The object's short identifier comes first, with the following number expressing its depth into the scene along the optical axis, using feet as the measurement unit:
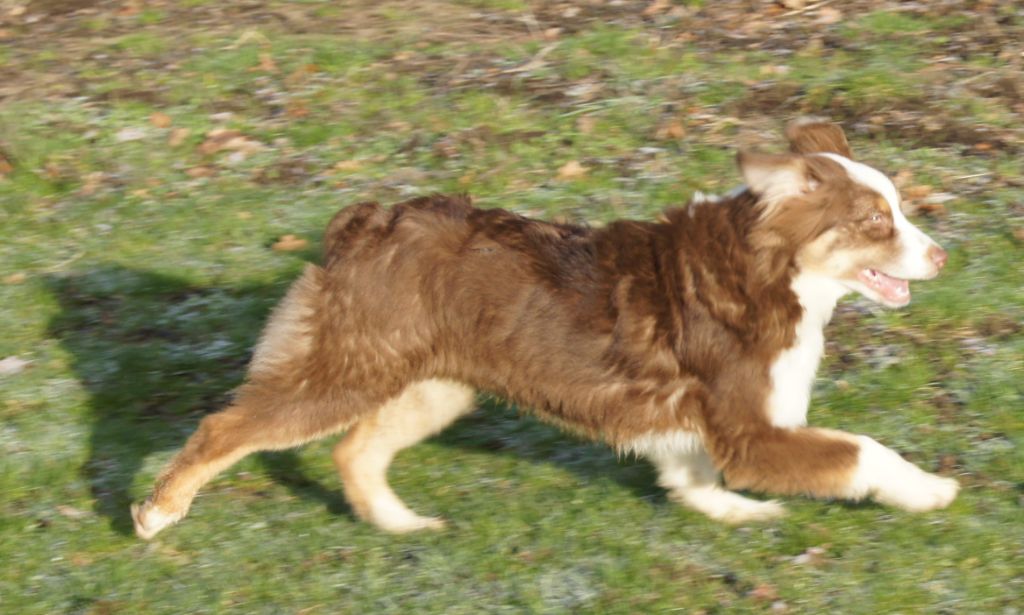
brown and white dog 34.68
